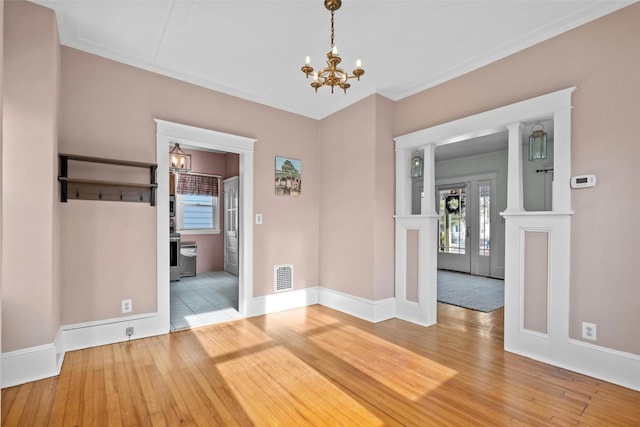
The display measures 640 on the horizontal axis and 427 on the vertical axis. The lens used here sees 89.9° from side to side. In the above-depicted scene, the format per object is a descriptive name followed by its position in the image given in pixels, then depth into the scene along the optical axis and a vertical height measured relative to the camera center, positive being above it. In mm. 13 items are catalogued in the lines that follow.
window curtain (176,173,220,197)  7023 +585
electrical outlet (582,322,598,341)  2553 -966
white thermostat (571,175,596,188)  2570 +245
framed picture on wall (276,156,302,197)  4402 +475
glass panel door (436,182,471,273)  7434 -415
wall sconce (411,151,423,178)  4117 +581
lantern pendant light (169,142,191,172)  4805 +771
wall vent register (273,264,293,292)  4346 -918
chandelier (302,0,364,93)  2254 +1033
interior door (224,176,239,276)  6934 -335
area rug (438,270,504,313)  4688 -1378
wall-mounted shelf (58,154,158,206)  2900 +231
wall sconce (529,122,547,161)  3153 +673
